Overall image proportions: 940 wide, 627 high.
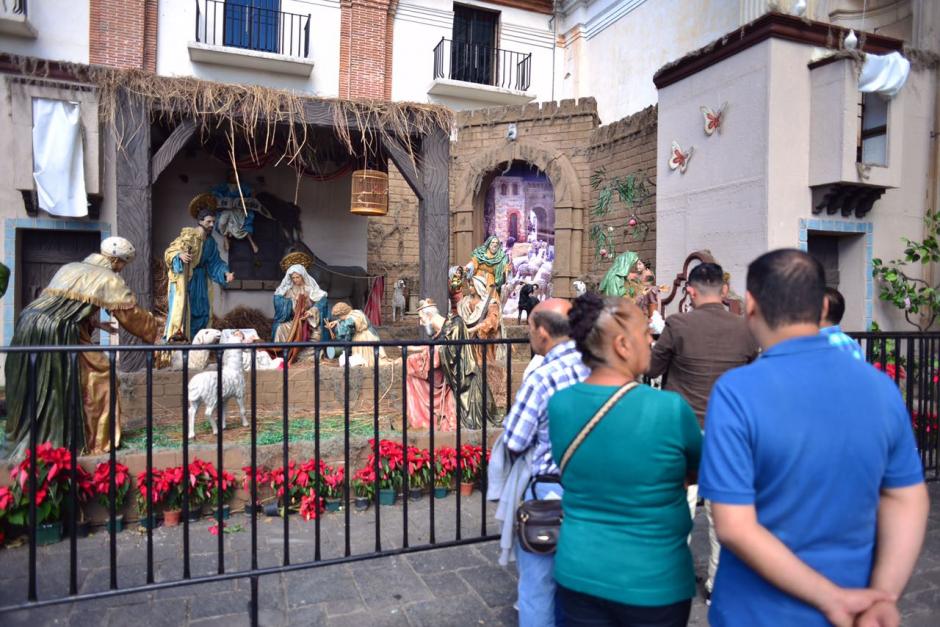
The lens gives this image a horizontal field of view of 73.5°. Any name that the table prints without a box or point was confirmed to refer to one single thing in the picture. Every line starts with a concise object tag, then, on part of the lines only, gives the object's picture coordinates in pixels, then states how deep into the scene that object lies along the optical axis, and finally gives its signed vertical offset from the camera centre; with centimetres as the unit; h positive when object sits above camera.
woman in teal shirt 167 -52
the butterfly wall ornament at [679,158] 927 +226
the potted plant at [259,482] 480 -140
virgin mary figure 899 -10
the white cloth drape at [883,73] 781 +299
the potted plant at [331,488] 491 -146
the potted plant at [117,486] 443 -133
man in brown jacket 330 -19
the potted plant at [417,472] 512 -139
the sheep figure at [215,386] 562 -79
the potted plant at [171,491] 444 -138
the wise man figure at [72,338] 479 -32
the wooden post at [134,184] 737 +137
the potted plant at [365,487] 490 -146
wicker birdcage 888 +161
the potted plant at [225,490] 468 -143
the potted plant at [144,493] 439 -137
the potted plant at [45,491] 404 -126
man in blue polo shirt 140 -37
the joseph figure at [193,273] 792 +37
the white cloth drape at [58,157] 717 +161
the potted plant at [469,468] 533 -138
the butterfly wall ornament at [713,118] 864 +266
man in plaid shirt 222 -48
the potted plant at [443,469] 523 -138
